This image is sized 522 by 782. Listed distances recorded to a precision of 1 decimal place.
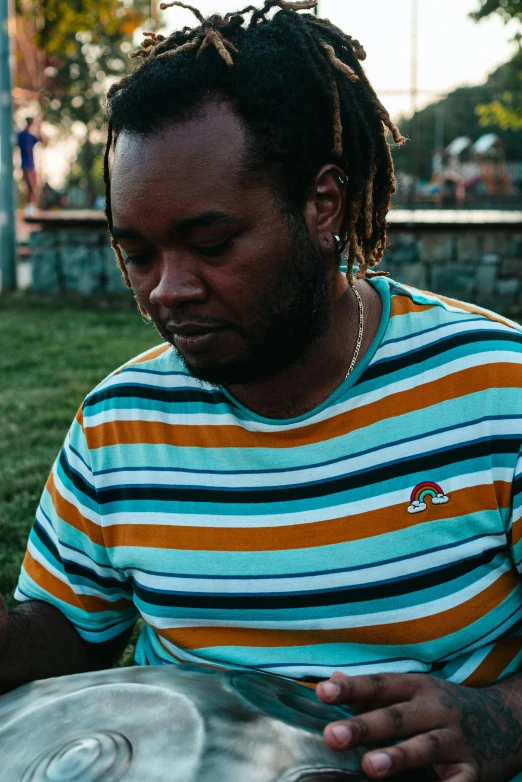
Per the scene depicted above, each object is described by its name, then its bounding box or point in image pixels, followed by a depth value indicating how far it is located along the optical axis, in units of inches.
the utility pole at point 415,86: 396.2
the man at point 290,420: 61.2
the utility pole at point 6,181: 398.9
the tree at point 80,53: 323.9
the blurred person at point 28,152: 555.5
